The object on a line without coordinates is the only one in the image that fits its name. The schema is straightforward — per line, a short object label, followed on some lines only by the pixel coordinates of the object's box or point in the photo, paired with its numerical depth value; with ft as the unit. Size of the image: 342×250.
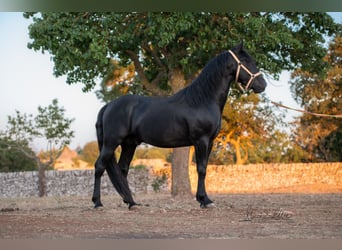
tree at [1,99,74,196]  84.02
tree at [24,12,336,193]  48.55
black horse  32.63
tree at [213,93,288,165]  103.24
